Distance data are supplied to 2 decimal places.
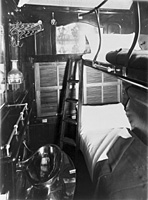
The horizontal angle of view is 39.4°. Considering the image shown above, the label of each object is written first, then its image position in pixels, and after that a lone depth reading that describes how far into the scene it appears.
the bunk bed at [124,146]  0.70
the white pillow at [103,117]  2.10
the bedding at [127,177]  0.97
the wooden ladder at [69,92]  2.42
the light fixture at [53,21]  2.60
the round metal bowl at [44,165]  1.02
